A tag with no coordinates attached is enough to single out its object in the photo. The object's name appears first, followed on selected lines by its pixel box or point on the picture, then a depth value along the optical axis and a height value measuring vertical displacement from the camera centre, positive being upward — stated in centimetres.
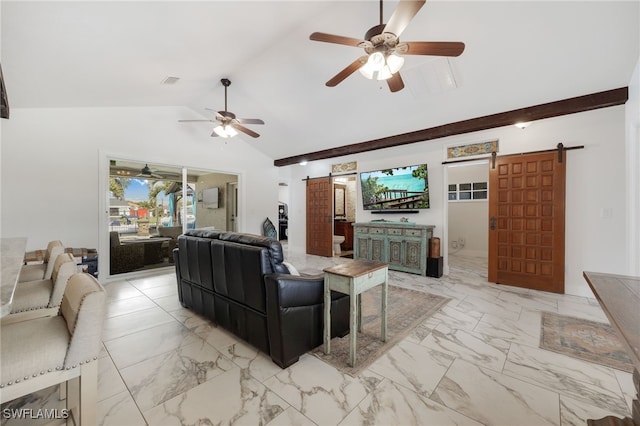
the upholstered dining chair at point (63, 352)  109 -63
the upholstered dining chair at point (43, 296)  161 -56
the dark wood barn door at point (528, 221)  374 -14
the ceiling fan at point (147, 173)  488 +76
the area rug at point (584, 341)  210 -121
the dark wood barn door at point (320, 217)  666 -14
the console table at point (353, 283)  194 -58
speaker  461 -100
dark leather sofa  194 -72
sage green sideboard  473 -63
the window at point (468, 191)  630 +53
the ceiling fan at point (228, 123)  397 +142
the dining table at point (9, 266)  89 -29
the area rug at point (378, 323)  211 -121
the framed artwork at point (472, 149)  431 +111
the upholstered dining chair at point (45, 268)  213 -50
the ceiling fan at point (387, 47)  194 +135
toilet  690 -85
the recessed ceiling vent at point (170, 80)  362 +191
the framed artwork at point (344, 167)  623 +113
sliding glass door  456 +7
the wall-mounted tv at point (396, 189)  507 +49
